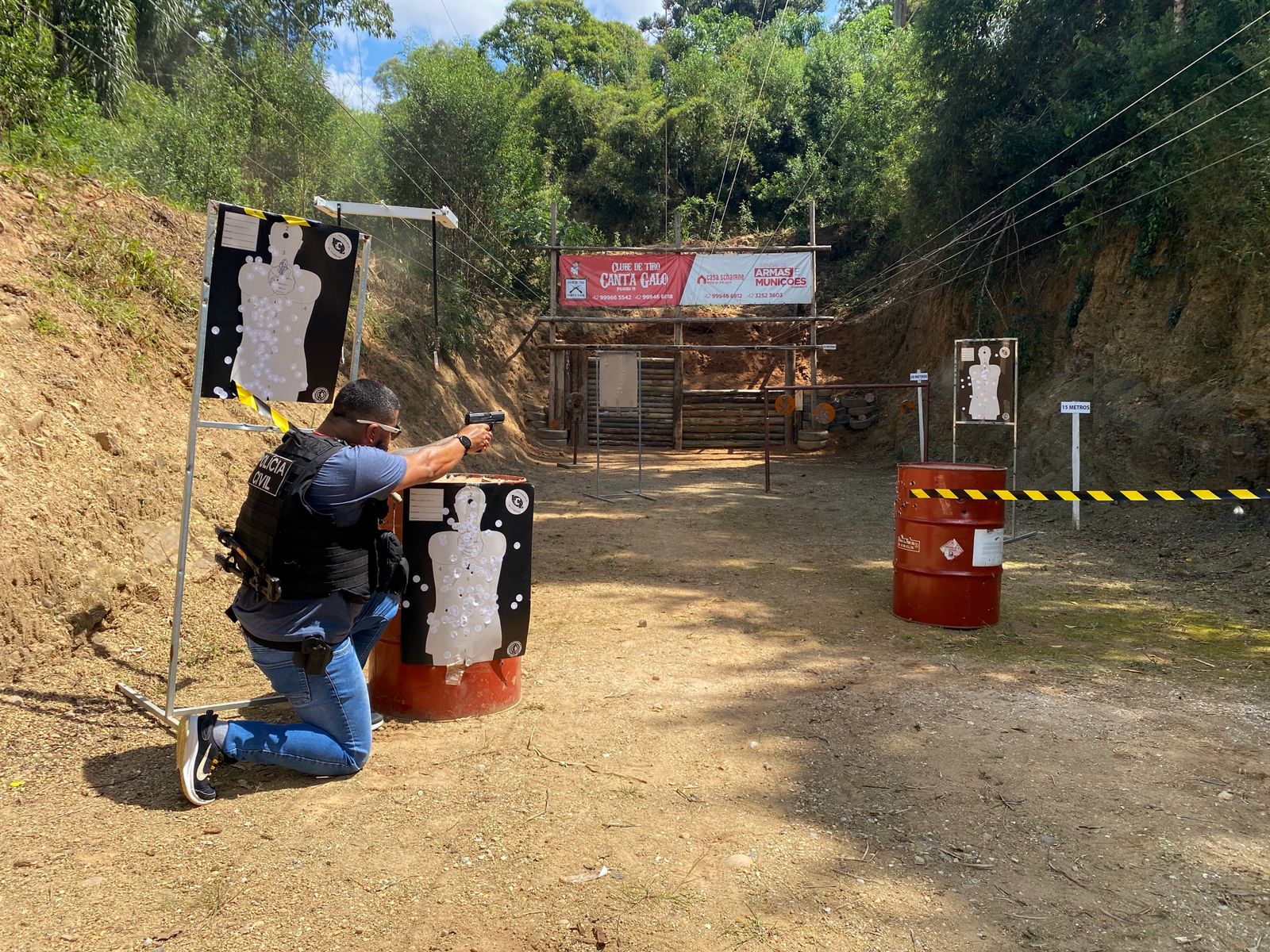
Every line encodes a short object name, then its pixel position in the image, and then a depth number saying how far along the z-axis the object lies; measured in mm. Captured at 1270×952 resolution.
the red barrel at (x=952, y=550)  5703
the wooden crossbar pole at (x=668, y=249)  19055
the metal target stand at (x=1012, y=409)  9812
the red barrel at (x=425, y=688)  4004
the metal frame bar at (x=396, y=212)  7980
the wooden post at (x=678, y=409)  21047
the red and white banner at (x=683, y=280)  19469
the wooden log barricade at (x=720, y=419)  21406
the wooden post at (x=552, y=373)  19875
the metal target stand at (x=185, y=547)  3670
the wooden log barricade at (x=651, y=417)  21359
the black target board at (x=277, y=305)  3812
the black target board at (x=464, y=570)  3875
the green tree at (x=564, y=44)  38688
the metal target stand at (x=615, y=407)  12484
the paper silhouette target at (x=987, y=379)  10258
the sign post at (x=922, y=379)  12078
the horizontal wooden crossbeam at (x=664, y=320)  19078
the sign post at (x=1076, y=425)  9328
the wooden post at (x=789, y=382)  20344
